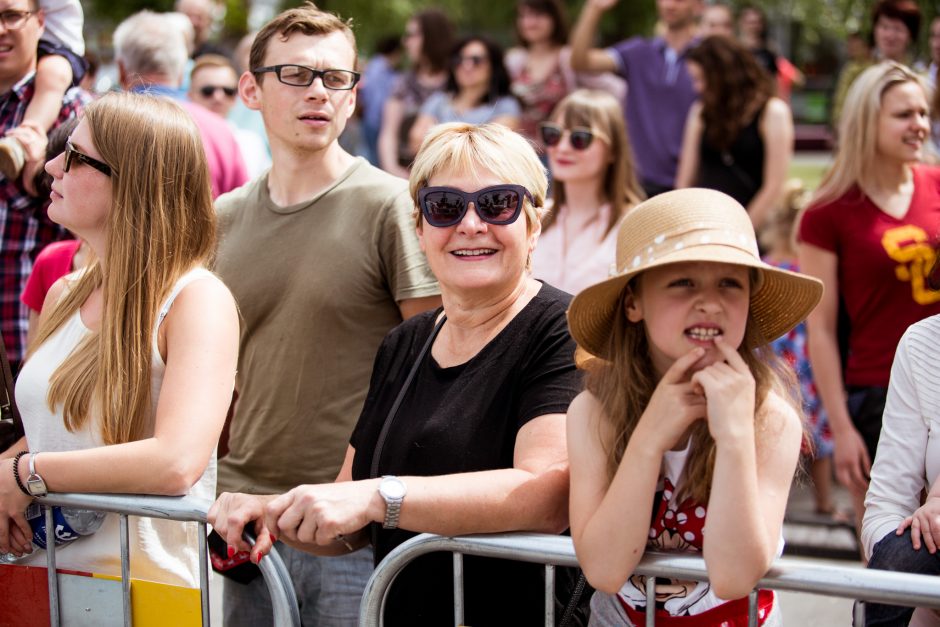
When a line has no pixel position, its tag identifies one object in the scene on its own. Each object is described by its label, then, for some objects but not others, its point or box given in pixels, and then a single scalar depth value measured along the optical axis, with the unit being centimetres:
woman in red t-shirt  407
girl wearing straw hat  195
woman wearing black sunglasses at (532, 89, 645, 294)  475
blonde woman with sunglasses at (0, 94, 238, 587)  251
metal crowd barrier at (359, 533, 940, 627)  192
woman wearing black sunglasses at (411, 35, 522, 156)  722
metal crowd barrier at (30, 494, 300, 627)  238
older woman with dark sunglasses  221
